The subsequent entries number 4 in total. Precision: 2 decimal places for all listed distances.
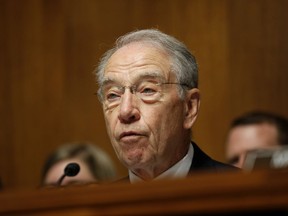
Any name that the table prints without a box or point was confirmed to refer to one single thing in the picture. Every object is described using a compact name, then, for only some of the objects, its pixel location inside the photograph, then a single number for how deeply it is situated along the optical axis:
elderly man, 3.71
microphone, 4.03
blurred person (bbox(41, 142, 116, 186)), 5.10
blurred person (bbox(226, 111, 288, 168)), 4.88
